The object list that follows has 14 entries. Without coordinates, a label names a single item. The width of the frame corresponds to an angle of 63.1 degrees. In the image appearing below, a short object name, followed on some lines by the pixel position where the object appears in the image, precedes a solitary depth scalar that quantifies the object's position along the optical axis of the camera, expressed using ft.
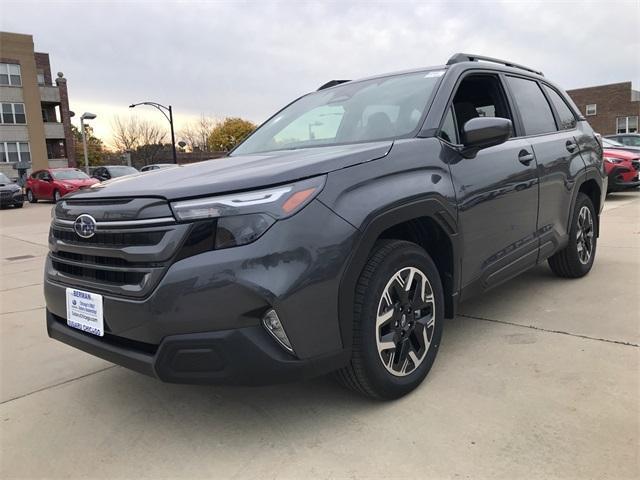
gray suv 6.96
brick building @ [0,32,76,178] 129.59
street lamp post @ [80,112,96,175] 91.14
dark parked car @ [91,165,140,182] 73.00
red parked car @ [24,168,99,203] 67.26
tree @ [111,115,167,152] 184.14
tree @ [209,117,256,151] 216.54
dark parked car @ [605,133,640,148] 49.42
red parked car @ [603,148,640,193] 38.22
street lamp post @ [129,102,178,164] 95.27
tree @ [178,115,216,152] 216.13
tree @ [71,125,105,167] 209.07
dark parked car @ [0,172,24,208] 64.59
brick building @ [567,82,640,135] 123.24
